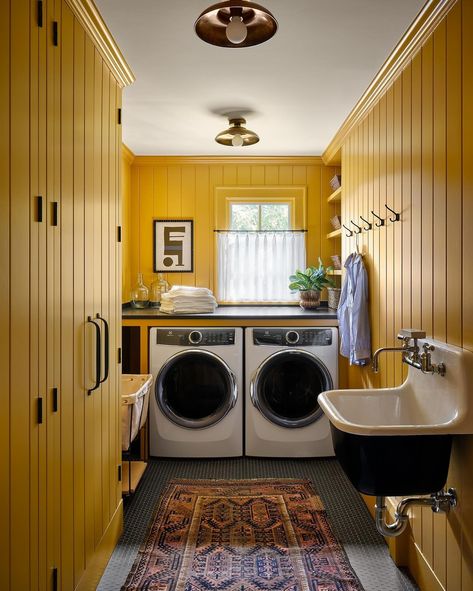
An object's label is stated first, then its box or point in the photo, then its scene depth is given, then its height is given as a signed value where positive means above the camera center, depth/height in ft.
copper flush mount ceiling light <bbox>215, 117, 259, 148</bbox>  10.96 +3.45
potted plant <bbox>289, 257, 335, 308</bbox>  13.41 +0.18
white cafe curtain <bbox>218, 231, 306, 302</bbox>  14.58 +0.87
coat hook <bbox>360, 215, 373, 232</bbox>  9.72 +1.32
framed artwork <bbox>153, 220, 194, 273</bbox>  14.65 +1.51
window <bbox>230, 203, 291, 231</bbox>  14.66 +2.19
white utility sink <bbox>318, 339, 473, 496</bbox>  5.53 -1.71
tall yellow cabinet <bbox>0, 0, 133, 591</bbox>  4.39 -0.02
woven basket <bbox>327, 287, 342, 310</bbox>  13.42 -0.12
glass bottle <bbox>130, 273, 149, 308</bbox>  14.19 -0.14
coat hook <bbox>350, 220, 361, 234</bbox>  10.74 +1.37
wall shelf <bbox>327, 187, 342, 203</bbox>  13.02 +2.62
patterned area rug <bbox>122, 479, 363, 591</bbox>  7.11 -4.08
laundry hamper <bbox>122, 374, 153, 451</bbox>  9.27 -2.15
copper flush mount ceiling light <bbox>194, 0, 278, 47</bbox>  6.16 +3.42
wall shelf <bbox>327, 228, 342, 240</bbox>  13.18 +1.58
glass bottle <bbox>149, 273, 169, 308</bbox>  14.51 +0.05
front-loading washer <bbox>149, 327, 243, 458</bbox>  11.64 -2.38
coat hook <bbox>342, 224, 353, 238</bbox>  11.51 +1.36
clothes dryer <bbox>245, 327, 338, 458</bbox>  11.66 -2.27
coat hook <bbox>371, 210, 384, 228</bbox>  8.81 +1.25
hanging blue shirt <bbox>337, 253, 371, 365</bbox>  9.67 -0.48
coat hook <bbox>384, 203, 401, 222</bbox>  7.91 +1.21
